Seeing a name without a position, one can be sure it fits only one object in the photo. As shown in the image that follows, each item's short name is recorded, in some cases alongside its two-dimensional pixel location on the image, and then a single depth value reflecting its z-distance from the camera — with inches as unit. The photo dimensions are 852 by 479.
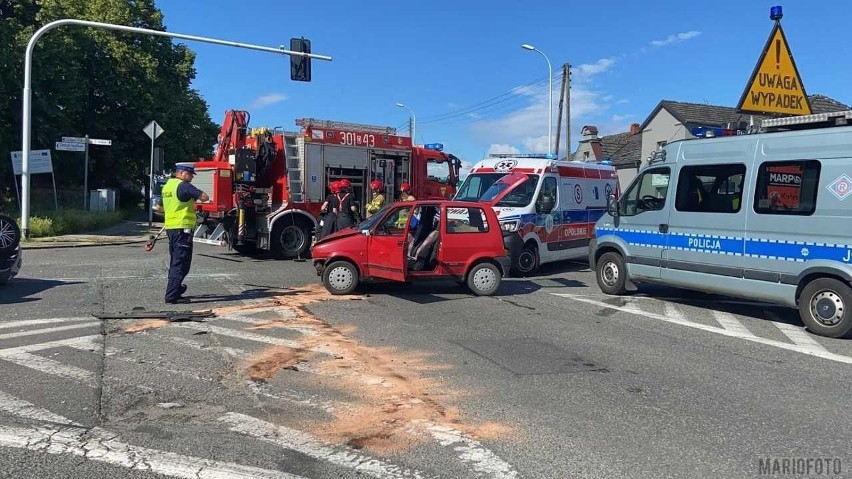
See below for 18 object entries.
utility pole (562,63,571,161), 1250.0
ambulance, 478.6
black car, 368.5
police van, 288.5
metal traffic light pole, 636.1
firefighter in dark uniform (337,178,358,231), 503.5
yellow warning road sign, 428.5
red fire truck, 556.1
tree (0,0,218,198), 943.7
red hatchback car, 372.5
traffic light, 711.7
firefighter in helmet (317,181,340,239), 510.3
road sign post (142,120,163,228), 792.9
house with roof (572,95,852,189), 1368.1
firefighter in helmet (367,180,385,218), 514.9
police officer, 340.0
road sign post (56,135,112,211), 741.3
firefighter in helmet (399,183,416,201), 556.7
